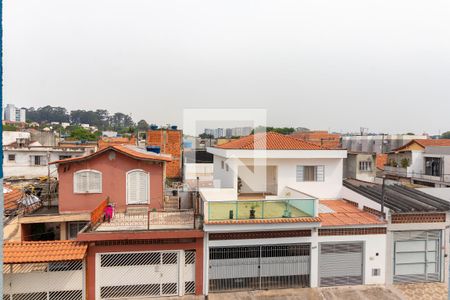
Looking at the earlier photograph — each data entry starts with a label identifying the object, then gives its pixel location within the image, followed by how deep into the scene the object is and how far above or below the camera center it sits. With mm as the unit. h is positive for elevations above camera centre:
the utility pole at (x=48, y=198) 15153 -2711
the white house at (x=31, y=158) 26969 -1524
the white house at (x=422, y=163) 27625 -1773
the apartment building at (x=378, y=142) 44594 +257
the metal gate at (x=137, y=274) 11164 -4643
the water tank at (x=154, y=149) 21731 -503
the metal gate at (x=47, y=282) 10469 -4668
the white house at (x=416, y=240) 12367 -3751
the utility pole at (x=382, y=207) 12383 -2428
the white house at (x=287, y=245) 11406 -3770
